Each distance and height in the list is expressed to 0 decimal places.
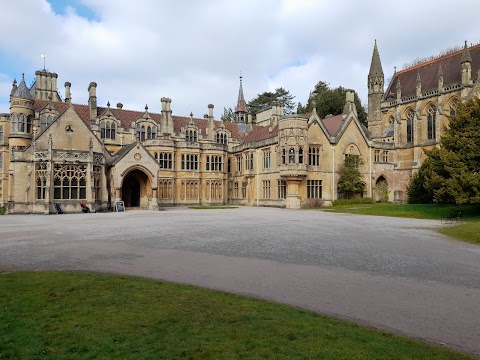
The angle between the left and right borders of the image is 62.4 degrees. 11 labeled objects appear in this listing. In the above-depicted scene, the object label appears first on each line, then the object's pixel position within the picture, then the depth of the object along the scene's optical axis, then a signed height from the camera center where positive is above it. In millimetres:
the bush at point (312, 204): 45281 -1657
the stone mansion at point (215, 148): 37375 +5104
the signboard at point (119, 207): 38903 -1506
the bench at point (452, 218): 27086 -2149
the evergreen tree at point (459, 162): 27953 +1982
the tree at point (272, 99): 91500 +21079
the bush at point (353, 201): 45250 -1458
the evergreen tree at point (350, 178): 47156 +1311
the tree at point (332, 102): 72312 +15977
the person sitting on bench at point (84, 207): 36469 -1385
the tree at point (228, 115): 94838 +18623
